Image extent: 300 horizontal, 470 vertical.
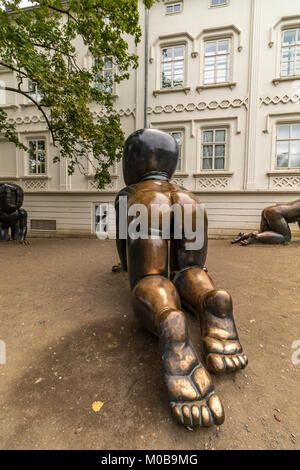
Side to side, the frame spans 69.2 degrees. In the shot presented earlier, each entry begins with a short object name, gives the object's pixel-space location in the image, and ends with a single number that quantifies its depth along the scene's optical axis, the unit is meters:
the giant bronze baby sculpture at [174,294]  0.92
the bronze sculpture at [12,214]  5.96
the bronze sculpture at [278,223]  5.52
